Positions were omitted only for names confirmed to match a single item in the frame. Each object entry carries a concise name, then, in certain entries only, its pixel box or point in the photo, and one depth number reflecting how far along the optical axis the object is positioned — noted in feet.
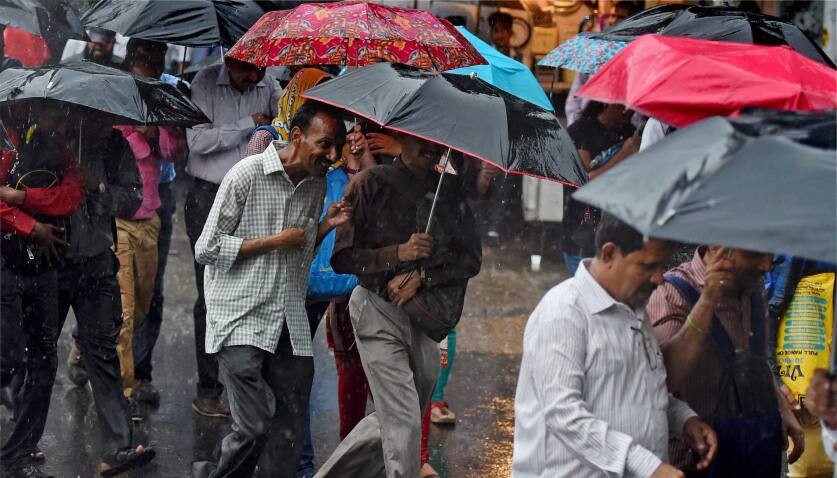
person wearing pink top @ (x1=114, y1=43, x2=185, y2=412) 47.14
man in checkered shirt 33.94
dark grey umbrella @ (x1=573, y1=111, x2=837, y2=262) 19.01
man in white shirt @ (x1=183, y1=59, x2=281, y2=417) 47.06
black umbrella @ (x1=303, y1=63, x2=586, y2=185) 33.35
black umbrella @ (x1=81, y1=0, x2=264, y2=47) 46.60
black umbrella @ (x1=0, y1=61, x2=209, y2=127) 36.88
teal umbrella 48.16
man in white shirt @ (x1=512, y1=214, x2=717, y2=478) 23.30
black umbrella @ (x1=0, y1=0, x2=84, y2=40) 48.29
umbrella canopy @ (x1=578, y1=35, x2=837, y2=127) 27.02
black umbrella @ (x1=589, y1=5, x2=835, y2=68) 39.73
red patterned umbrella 41.34
